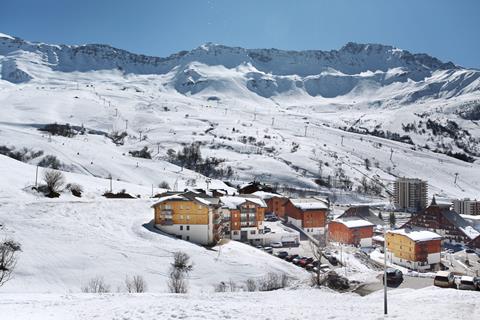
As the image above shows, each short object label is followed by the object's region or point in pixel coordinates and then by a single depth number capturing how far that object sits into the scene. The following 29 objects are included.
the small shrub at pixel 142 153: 181.12
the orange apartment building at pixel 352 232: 81.31
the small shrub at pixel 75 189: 69.45
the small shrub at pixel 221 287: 38.28
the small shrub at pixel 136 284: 34.40
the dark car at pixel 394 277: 47.31
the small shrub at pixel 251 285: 39.19
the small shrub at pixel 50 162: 123.77
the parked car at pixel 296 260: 54.99
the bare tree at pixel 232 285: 38.56
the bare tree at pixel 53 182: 63.91
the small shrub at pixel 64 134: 194.36
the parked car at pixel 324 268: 52.53
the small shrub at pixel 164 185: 110.78
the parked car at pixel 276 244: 65.18
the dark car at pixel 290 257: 56.61
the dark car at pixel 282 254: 58.22
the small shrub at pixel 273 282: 39.85
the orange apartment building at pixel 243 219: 68.50
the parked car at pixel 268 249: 61.31
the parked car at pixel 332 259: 57.66
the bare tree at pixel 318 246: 41.83
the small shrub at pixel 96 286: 33.69
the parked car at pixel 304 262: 54.09
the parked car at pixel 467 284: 36.01
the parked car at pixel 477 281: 36.10
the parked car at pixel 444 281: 38.12
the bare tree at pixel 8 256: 32.72
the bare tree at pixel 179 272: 35.72
